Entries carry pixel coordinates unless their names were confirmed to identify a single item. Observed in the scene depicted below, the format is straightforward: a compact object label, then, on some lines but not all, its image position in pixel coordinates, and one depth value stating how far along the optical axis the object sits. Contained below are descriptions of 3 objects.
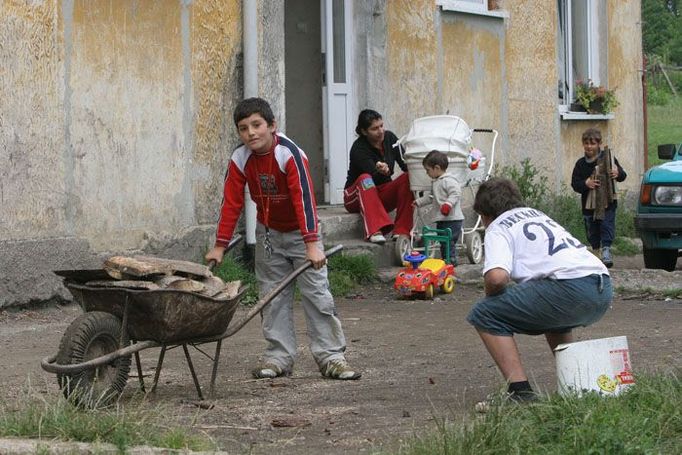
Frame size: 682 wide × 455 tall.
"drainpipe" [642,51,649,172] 19.16
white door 13.89
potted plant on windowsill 17.64
